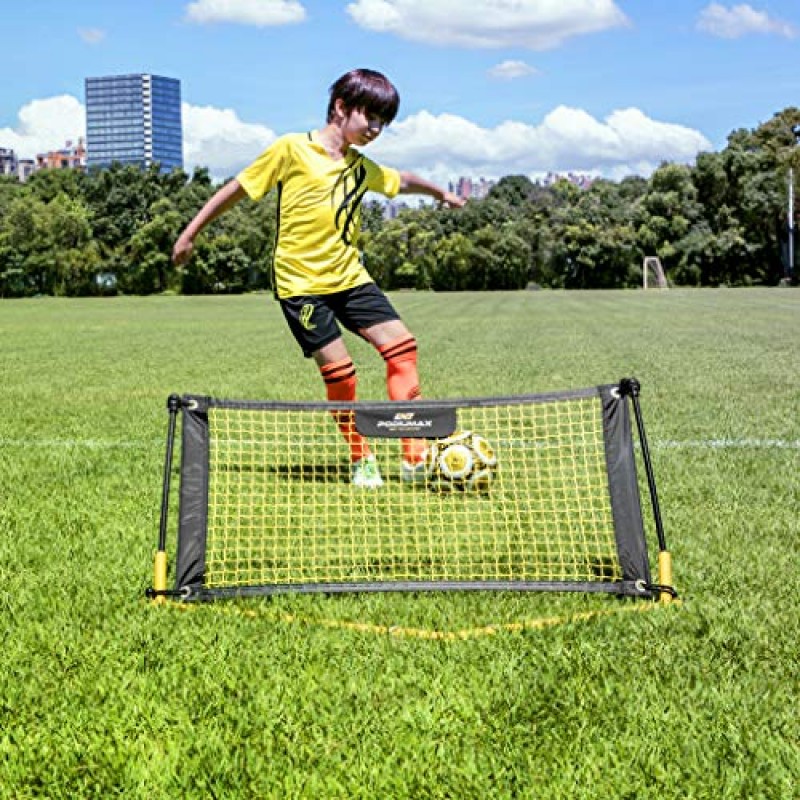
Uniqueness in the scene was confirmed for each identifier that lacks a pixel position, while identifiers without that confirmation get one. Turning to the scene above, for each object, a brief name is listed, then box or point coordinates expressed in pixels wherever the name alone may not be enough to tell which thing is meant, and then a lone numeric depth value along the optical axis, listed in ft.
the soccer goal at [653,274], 196.24
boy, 18.84
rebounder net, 13.14
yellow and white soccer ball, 18.28
